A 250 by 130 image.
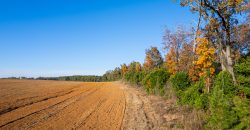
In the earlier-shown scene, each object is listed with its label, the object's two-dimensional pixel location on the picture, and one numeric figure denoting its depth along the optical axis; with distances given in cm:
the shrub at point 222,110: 585
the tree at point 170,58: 2364
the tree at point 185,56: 1795
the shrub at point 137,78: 2892
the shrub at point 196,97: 836
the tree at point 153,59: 4288
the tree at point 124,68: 6772
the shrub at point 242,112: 541
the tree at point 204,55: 1454
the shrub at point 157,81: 1702
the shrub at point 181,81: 1306
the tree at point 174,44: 2318
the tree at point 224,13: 1035
